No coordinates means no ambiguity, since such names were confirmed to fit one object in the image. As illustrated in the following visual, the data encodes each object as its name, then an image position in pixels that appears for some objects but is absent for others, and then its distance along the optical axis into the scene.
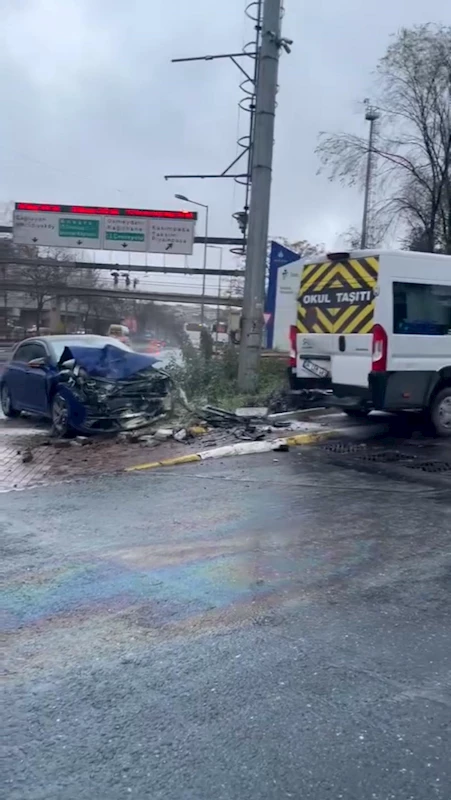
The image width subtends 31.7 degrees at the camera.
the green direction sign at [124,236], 39.28
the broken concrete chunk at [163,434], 10.99
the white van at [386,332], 10.44
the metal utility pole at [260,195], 13.62
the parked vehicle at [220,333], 16.30
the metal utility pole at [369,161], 25.36
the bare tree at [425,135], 24.80
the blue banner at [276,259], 18.34
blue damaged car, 11.27
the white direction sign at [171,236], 38.91
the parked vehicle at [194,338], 16.06
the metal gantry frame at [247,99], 15.00
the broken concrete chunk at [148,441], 10.69
